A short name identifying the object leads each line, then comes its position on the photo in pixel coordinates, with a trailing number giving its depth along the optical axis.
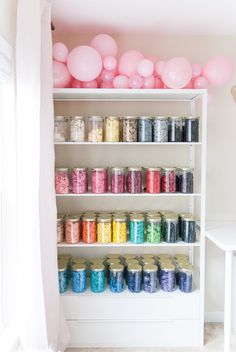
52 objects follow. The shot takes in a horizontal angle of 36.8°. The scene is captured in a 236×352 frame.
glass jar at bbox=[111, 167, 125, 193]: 2.41
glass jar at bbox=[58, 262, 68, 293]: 2.42
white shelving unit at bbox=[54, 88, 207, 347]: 2.41
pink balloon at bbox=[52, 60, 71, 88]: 2.30
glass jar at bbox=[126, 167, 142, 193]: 2.41
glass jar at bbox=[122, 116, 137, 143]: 2.39
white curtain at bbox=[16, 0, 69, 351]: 1.83
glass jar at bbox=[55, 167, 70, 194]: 2.39
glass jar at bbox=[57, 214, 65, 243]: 2.43
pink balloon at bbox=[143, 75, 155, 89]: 2.35
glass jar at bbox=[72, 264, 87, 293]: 2.43
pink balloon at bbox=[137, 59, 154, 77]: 2.27
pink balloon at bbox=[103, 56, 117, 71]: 2.30
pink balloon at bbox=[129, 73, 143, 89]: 2.33
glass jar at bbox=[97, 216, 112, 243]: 2.44
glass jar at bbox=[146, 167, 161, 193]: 2.42
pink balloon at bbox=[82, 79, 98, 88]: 2.38
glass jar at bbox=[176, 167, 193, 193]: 2.42
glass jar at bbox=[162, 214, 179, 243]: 2.43
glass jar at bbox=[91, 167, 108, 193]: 2.41
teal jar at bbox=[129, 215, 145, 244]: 2.42
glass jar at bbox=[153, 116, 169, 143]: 2.39
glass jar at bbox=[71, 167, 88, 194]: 2.40
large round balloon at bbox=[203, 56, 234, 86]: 2.37
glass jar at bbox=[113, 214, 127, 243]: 2.45
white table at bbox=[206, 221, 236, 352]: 2.09
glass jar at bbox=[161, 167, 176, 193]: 2.43
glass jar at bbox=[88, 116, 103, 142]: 2.40
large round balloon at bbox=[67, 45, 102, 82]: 2.23
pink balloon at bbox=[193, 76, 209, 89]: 2.40
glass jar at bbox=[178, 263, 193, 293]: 2.42
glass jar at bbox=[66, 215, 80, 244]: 2.43
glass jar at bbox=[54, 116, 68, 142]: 2.39
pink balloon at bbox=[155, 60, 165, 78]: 2.36
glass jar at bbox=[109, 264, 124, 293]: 2.43
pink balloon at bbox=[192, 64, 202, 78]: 2.42
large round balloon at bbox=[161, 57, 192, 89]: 2.24
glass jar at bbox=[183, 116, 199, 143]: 2.38
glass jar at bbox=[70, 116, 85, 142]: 2.39
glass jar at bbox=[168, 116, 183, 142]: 2.39
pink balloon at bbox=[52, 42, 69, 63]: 2.31
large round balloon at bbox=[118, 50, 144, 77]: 2.34
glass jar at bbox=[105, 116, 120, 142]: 2.40
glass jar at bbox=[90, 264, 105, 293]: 2.43
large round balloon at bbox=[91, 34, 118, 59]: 2.37
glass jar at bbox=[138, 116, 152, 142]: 2.38
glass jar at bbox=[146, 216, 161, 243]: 2.44
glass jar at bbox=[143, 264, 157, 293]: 2.42
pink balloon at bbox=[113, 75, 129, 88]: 2.35
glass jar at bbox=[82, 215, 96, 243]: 2.43
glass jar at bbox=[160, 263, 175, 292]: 2.43
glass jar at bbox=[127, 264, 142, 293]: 2.42
